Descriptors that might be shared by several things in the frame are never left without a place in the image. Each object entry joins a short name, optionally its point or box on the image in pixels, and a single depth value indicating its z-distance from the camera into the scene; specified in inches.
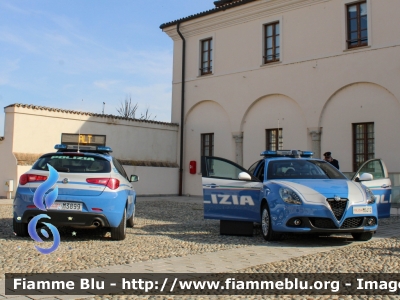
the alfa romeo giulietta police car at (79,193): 311.7
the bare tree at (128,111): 2315.5
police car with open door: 312.8
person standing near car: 590.6
